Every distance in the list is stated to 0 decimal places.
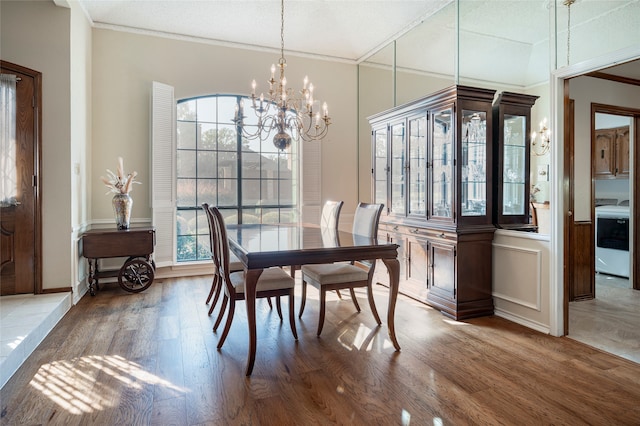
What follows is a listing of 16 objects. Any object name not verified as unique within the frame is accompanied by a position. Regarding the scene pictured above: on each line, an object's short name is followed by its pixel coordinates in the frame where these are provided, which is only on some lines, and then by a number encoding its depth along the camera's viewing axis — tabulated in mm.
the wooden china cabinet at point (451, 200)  3545
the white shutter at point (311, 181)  5770
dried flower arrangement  4355
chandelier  3163
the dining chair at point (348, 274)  3105
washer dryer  4910
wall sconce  3418
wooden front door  3621
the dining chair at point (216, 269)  3346
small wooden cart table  4148
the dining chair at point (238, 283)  2779
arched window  5325
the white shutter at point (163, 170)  4875
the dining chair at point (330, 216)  4039
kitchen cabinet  5078
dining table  2477
